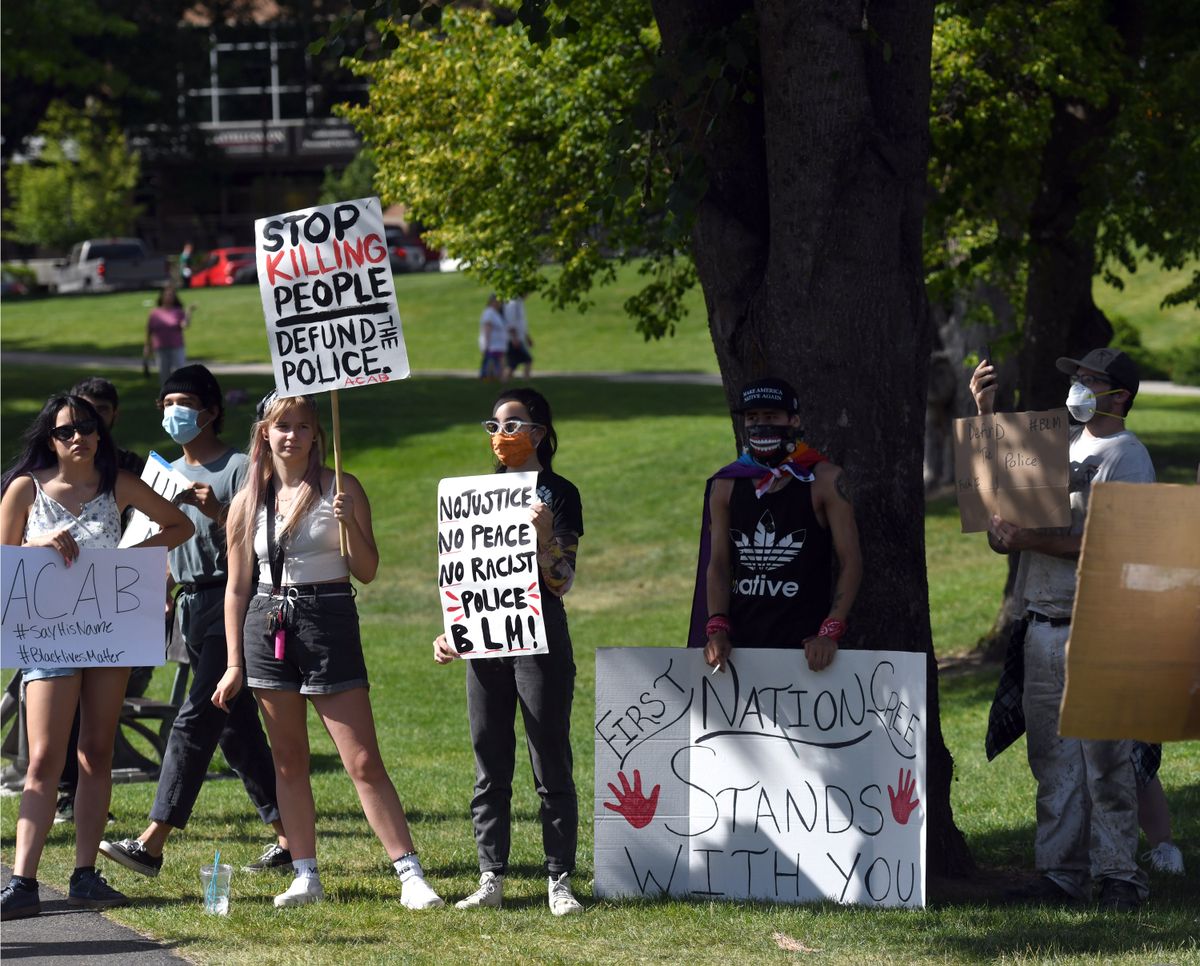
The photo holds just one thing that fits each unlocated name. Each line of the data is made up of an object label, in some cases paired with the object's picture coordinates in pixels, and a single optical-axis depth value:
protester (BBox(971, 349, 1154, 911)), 12.94
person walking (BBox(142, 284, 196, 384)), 52.72
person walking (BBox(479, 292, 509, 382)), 56.56
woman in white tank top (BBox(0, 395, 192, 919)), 13.34
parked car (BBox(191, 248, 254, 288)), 112.12
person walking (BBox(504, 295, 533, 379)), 58.00
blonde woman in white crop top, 13.02
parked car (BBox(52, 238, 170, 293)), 109.37
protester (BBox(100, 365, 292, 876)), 14.37
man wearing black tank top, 12.77
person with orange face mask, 13.12
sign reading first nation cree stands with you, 12.98
